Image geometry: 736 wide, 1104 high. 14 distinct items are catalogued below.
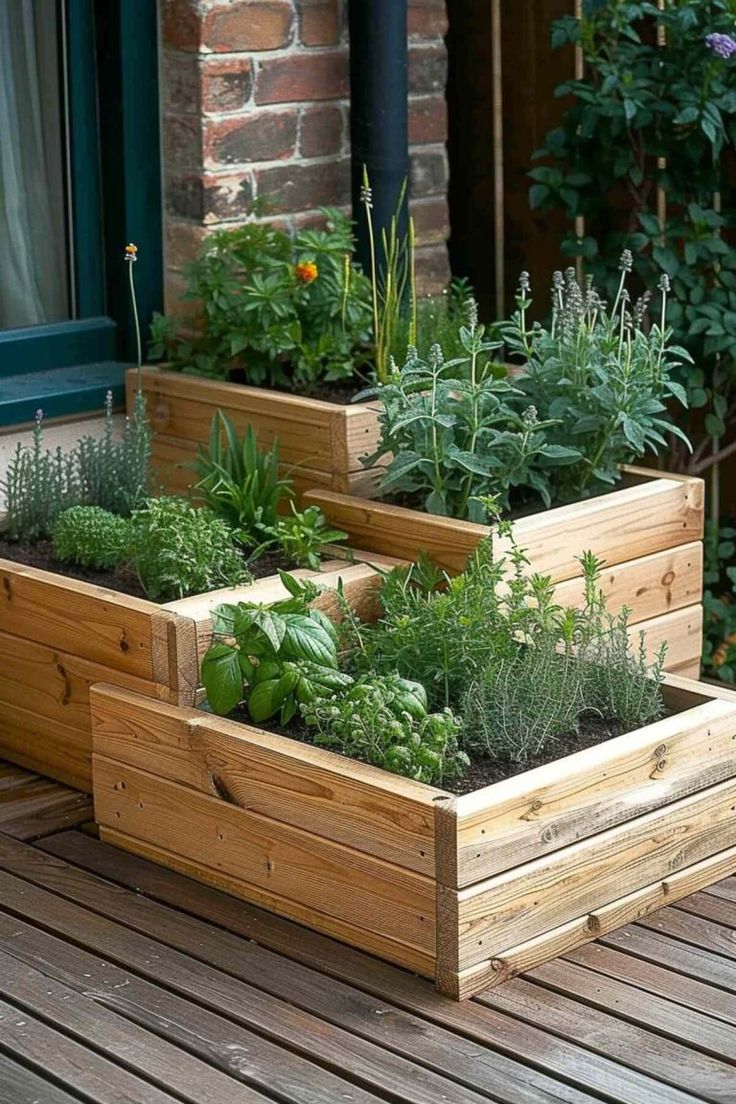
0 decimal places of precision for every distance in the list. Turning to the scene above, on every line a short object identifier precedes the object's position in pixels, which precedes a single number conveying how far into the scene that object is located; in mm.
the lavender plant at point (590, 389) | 6335
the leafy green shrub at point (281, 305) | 7046
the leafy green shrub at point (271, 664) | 5289
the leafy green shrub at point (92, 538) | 6203
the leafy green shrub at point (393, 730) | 4963
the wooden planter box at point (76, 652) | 5597
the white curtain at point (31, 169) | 7339
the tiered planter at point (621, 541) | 6173
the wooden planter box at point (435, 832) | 4769
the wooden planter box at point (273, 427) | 6693
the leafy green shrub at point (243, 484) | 6424
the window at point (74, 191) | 7356
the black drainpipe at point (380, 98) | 7356
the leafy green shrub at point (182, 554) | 5907
